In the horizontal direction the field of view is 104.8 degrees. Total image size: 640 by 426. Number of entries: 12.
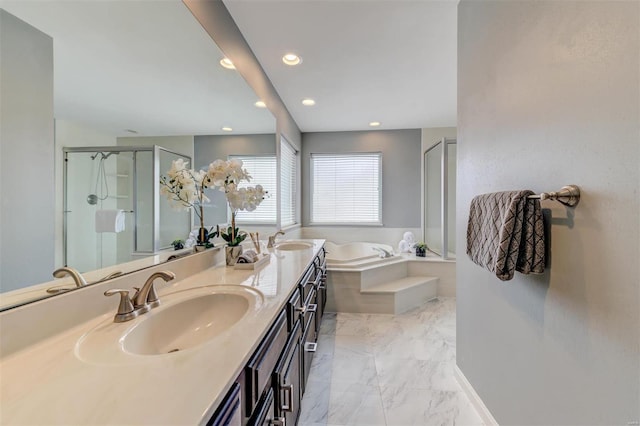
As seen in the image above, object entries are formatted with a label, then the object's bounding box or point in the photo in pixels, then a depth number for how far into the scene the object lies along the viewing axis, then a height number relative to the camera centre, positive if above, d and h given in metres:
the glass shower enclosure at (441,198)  3.36 +0.19
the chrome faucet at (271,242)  2.35 -0.30
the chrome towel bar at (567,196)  0.83 +0.05
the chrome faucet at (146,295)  0.86 -0.30
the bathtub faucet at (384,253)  3.37 -0.59
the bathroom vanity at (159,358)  0.46 -0.36
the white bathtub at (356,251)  3.36 -0.60
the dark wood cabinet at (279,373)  0.60 -0.55
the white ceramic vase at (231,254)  1.56 -0.28
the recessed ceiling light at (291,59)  2.07 +1.31
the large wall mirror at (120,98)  0.73 +0.47
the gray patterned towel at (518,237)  0.94 -0.10
